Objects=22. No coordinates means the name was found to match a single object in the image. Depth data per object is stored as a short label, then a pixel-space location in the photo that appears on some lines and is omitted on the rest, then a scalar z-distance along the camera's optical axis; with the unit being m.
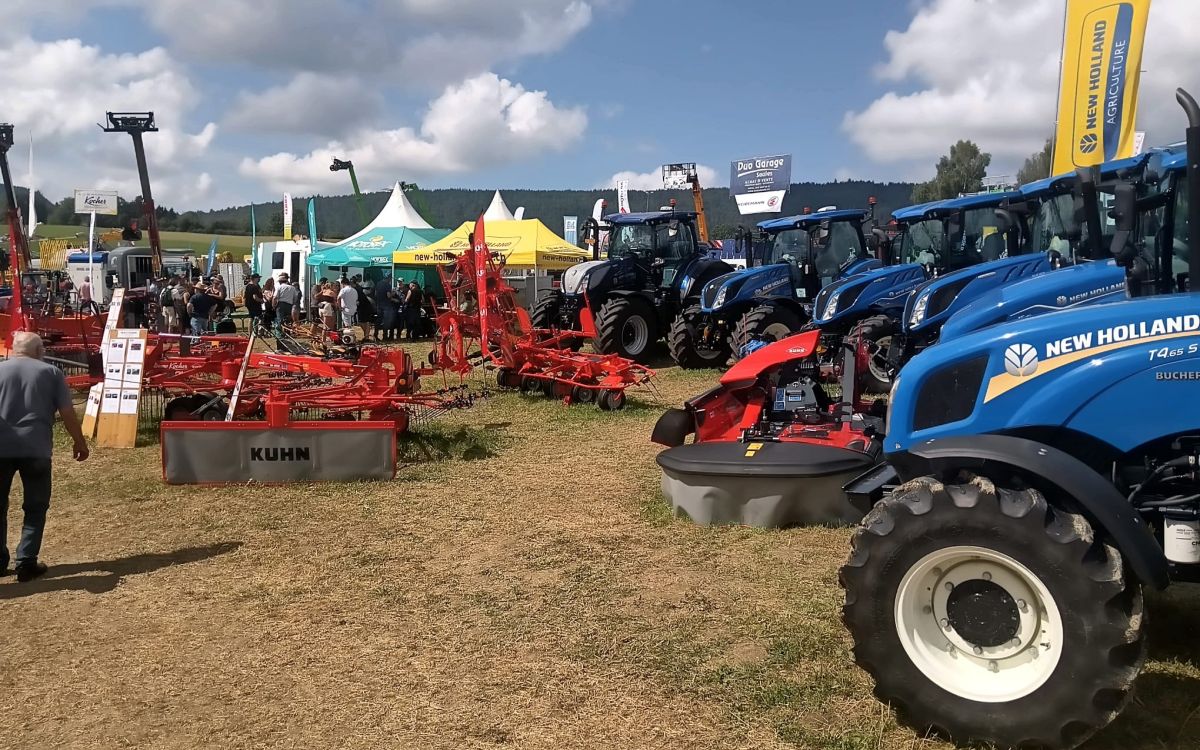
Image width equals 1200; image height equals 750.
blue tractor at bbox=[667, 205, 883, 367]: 12.23
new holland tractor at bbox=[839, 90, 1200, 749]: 2.77
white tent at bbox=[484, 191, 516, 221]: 26.94
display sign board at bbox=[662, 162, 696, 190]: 35.00
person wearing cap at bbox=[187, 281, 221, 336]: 16.02
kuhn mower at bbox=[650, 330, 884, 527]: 5.45
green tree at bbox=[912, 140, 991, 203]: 60.97
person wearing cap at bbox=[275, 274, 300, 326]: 20.88
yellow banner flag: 9.78
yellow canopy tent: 21.17
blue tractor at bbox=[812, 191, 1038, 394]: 9.59
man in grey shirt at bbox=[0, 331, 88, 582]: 4.85
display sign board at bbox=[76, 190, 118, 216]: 20.08
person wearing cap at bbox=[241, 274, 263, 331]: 19.23
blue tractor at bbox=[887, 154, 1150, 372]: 6.03
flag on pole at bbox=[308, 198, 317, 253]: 24.41
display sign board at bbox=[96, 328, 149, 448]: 8.40
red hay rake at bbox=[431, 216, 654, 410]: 10.00
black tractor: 13.42
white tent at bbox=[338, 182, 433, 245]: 24.17
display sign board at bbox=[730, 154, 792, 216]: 32.62
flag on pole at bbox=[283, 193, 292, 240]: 29.28
